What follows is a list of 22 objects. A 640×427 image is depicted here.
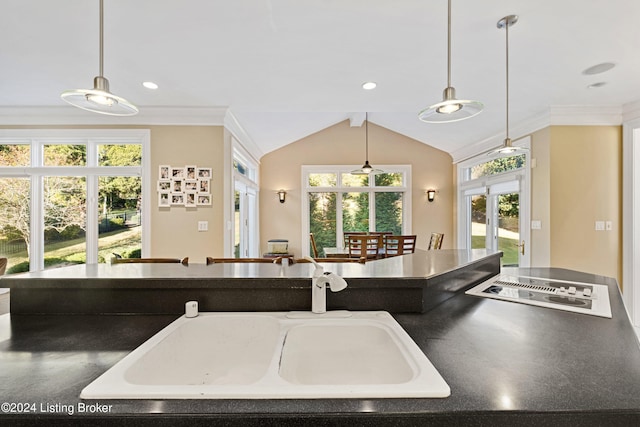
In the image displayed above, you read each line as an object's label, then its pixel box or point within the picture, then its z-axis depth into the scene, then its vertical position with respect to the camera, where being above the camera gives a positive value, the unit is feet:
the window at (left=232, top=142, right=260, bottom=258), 13.96 +0.59
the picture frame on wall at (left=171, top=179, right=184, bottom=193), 10.96 +1.12
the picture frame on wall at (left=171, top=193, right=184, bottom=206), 10.97 +0.61
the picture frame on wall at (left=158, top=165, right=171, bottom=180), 10.95 +1.68
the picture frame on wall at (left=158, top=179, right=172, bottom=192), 10.94 +1.14
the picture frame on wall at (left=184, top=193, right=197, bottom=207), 10.96 +0.61
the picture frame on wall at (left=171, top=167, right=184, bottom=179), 10.96 +1.64
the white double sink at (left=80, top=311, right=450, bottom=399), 2.88 -1.66
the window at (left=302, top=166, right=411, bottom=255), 19.10 +0.86
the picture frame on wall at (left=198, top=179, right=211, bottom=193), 10.98 +1.09
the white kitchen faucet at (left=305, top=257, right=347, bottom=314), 3.85 -1.08
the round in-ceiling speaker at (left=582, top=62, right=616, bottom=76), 7.68 +4.20
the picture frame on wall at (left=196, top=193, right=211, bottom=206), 11.00 +0.57
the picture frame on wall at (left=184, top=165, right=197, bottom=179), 10.95 +1.68
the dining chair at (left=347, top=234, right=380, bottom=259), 11.75 -1.46
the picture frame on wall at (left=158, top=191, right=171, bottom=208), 10.96 +0.60
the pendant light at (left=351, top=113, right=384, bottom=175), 15.20 +4.89
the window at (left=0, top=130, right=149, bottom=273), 11.24 +0.78
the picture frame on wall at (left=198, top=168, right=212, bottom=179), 10.96 +1.64
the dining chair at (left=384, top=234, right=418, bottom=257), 12.38 -1.42
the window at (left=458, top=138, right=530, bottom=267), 12.22 +0.50
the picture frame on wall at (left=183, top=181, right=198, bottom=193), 10.95 +1.16
